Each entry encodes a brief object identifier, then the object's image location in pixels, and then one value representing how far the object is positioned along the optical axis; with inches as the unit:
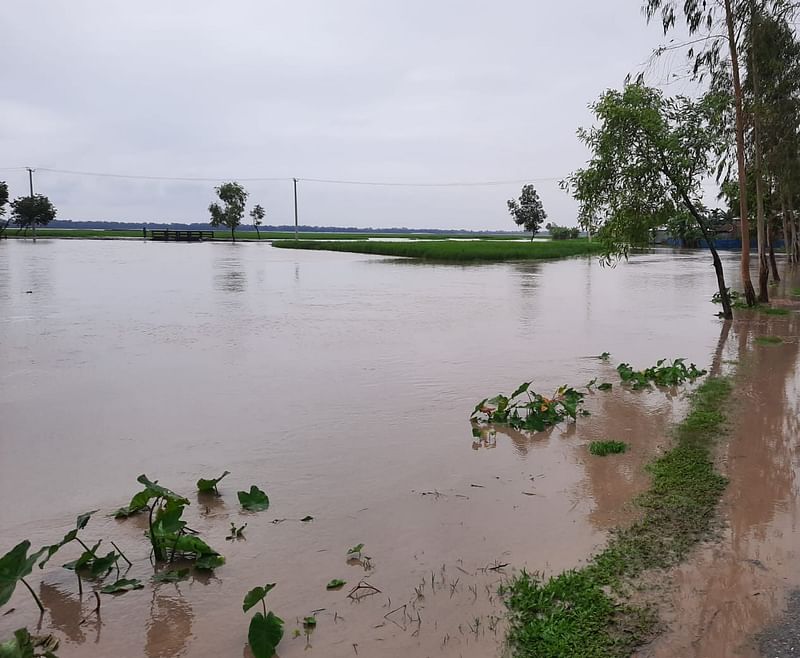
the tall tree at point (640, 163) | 602.5
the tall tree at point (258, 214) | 3651.1
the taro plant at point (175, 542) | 184.7
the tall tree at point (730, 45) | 645.3
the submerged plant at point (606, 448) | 273.0
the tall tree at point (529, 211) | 3555.6
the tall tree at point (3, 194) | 2909.5
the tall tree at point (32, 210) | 3223.4
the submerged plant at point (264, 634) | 141.6
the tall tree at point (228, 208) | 3393.2
